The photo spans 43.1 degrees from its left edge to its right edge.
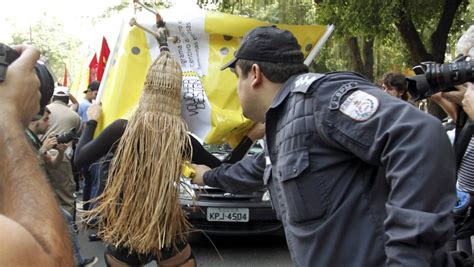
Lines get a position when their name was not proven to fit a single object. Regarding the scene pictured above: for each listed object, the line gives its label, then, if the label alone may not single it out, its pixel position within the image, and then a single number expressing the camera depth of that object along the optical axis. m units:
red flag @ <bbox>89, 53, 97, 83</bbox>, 8.12
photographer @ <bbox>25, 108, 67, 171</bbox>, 5.12
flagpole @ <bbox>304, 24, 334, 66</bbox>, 3.77
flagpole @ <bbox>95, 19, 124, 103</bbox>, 3.73
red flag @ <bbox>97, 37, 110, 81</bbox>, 5.22
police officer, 1.80
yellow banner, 3.63
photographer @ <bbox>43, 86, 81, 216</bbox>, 6.10
